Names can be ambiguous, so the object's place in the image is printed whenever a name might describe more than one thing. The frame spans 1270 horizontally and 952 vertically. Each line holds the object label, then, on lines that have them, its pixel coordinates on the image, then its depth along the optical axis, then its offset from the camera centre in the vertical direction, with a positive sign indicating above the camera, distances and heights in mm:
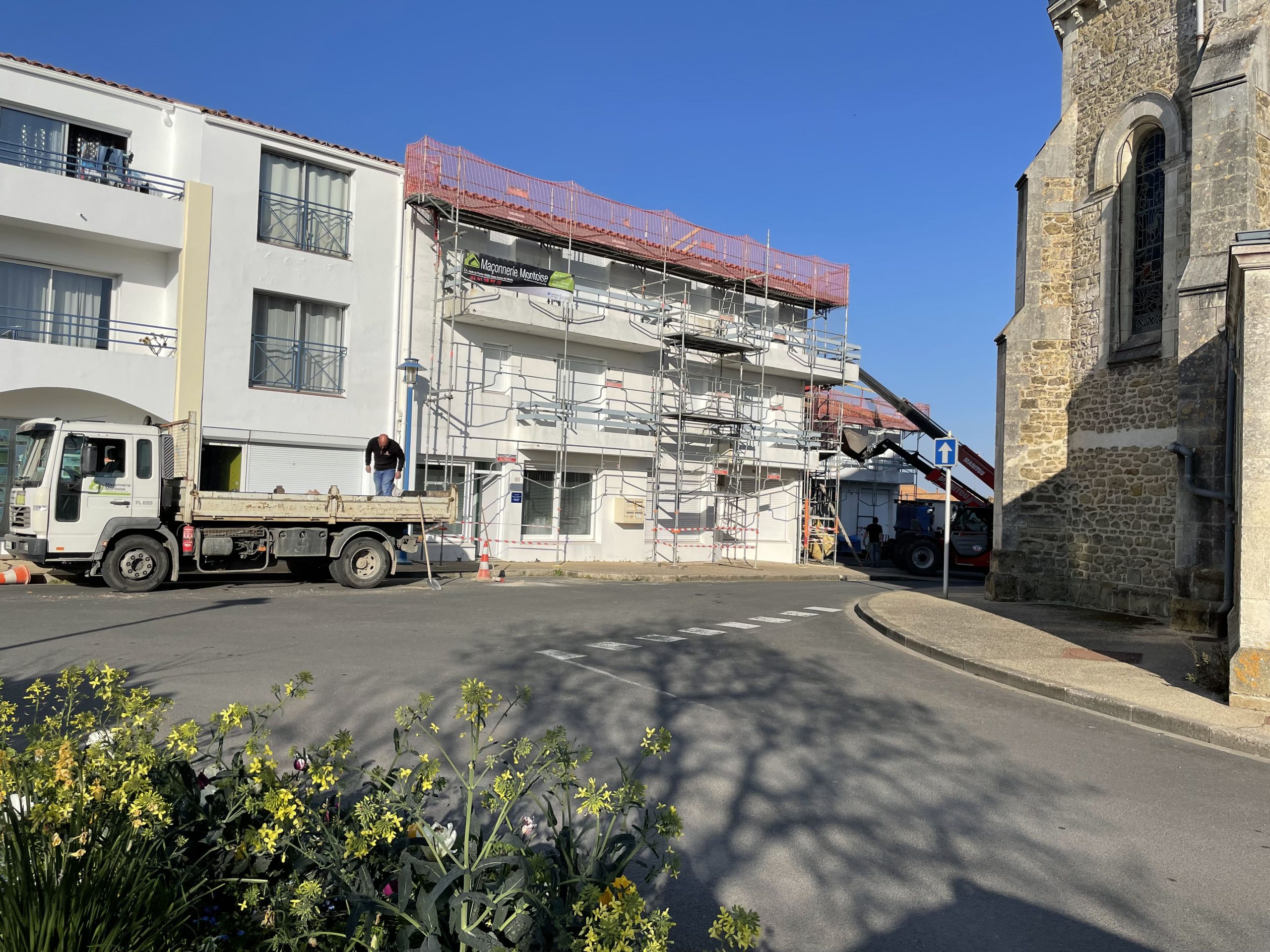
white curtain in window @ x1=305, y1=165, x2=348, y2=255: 20000 +6171
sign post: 16734 +1131
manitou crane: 28094 -74
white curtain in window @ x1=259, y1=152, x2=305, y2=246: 19375 +6213
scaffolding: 21312 +4586
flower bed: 2420 -1055
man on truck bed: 17406 +750
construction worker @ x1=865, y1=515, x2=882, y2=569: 32406 -898
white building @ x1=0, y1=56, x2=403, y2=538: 16844 +4265
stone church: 12266 +3228
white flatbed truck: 13438 -391
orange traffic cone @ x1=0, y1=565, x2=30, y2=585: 14312 -1420
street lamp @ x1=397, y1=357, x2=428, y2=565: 19953 +1893
